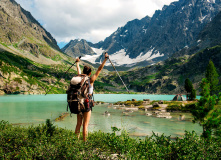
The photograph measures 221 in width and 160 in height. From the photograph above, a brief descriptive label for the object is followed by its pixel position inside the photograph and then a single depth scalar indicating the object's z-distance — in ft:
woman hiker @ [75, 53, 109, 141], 27.91
